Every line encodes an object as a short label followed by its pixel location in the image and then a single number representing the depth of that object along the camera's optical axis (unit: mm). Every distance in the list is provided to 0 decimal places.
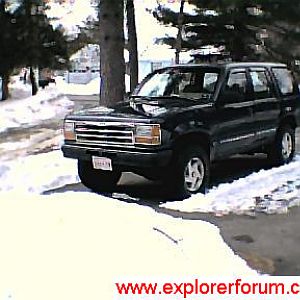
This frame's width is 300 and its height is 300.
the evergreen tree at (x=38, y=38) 21078
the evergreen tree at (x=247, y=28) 19656
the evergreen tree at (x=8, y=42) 20516
